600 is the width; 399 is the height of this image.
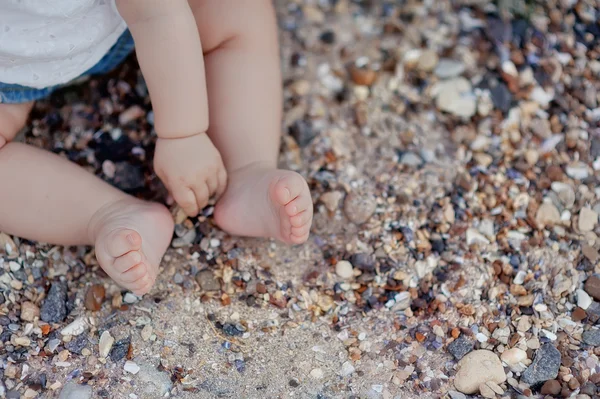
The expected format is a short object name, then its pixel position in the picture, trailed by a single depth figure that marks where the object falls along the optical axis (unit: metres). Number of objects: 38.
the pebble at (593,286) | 1.58
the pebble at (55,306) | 1.52
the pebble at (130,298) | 1.55
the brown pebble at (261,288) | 1.58
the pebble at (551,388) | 1.45
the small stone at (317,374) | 1.46
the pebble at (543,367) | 1.47
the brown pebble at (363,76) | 1.93
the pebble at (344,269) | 1.62
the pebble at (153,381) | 1.42
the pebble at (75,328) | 1.50
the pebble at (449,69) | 1.96
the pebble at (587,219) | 1.69
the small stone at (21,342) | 1.47
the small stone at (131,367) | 1.45
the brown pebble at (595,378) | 1.47
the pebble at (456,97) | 1.89
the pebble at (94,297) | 1.54
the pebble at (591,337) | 1.52
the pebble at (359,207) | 1.69
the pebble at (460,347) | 1.50
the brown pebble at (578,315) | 1.55
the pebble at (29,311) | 1.51
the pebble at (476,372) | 1.46
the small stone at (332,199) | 1.70
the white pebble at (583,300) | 1.57
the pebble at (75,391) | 1.40
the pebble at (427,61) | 1.97
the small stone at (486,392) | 1.44
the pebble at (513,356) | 1.49
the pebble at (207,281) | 1.58
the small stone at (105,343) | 1.47
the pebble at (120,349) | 1.46
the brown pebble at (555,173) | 1.77
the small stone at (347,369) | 1.47
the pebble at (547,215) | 1.70
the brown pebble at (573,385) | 1.45
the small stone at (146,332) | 1.49
